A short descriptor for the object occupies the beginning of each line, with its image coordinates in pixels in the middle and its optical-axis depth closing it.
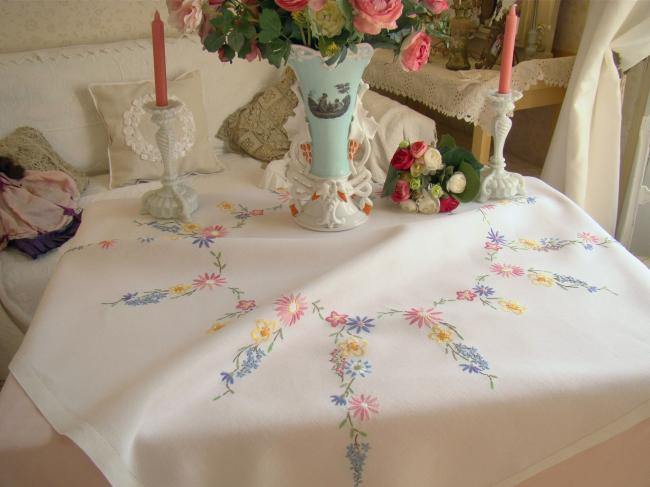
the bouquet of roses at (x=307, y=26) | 0.87
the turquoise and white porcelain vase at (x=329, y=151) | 0.99
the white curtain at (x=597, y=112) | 1.94
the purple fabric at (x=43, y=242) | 1.69
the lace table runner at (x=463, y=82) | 2.03
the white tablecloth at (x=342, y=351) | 0.71
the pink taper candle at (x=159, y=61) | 1.04
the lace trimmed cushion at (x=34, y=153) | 1.86
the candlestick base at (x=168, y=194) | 1.14
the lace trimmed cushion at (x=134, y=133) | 2.04
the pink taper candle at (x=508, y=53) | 1.11
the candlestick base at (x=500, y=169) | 1.16
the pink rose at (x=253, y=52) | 0.96
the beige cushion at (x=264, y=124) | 2.22
